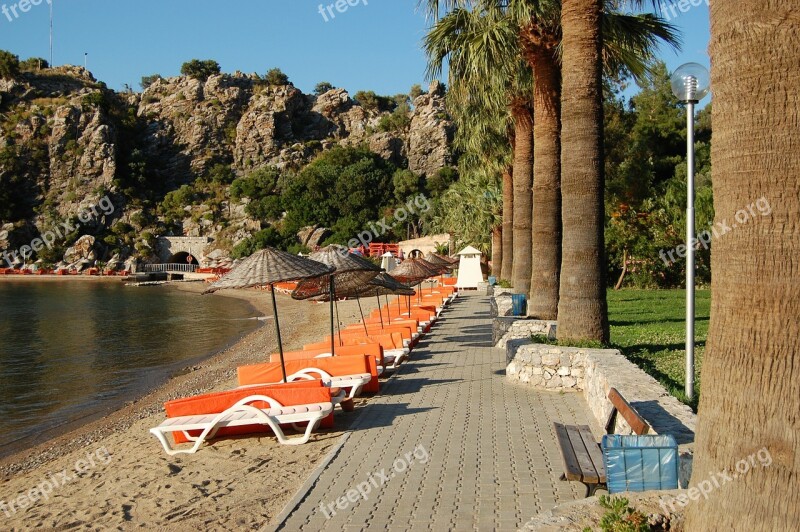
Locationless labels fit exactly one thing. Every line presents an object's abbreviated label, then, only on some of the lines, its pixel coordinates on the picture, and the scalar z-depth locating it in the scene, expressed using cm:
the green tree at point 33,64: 11344
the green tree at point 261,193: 8981
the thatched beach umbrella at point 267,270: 920
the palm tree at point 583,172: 1034
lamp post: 731
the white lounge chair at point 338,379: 991
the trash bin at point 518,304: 1694
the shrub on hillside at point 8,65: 10431
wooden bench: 494
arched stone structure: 8969
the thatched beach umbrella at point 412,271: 1962
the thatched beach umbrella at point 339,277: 1216
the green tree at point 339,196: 8562
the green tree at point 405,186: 8744
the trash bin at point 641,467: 443
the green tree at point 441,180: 8688
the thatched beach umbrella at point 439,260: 2255
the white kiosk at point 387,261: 4556
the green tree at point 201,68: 11969
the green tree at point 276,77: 11894
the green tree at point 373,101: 12306
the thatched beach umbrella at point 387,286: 1434
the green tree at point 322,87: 13575
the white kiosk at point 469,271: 3944
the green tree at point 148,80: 13162
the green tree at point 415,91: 12455
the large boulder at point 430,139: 9344
